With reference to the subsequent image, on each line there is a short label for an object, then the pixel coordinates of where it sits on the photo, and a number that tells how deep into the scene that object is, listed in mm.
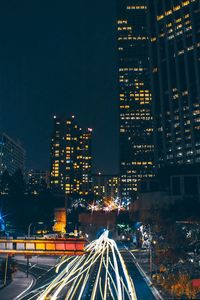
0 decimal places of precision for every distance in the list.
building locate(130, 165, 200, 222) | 96938
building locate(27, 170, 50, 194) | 125962
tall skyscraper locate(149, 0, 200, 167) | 191125
